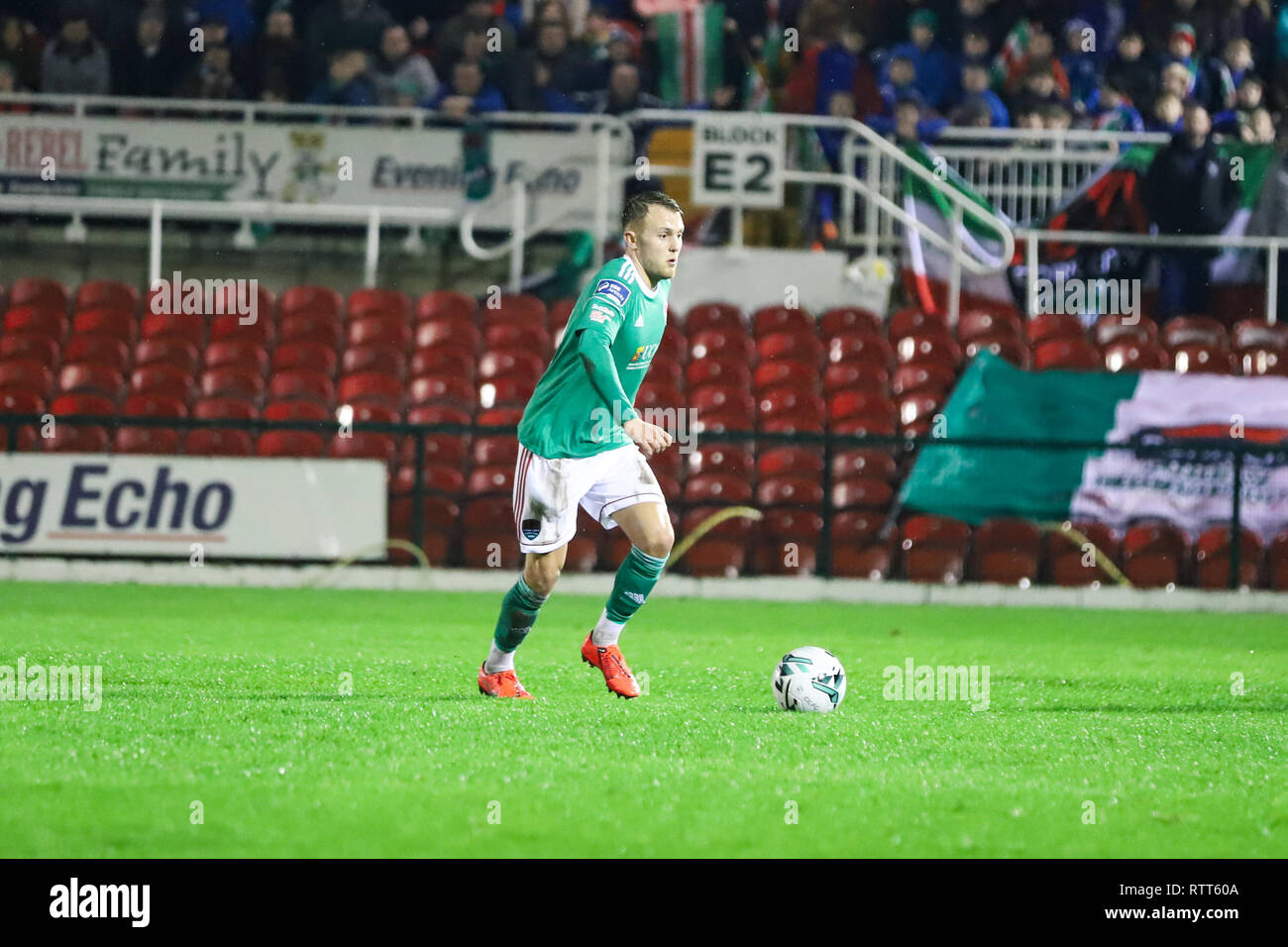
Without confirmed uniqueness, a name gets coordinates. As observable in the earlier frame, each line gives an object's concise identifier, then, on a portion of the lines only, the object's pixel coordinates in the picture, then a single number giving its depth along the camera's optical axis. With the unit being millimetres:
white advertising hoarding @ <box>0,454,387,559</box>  14938
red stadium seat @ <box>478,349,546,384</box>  17031
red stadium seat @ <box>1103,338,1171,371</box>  17266
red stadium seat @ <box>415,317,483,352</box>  17500
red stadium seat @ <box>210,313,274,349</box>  17391
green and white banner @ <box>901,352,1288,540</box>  15422
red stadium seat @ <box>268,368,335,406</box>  16797
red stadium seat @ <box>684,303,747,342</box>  17656
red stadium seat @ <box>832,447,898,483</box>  15852
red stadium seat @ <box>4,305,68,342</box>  17406
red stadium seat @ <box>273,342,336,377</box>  17094
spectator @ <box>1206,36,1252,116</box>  19469
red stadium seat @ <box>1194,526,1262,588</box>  15617
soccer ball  8328
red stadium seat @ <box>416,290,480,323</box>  17828
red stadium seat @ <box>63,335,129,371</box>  17125
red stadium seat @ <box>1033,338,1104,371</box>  17422
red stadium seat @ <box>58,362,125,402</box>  16734
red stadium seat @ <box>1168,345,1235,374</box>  17375
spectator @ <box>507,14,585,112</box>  19266
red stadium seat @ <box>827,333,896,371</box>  17406
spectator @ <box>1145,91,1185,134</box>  18375
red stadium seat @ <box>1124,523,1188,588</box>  15719
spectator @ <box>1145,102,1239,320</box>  18125
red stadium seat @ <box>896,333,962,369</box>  17266
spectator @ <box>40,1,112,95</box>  19078
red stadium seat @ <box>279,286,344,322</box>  17734
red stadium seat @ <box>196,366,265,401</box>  16766
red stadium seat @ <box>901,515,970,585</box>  15727
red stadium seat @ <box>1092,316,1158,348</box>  17875
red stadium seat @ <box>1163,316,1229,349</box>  17859
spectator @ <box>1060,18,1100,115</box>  19688
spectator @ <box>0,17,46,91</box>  19469
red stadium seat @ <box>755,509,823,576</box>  15562
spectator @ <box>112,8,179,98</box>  19234
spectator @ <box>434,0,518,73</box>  19344
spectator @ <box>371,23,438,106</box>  19266
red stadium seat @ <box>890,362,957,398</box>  17047
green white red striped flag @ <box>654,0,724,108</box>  19750
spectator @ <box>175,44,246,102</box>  19078
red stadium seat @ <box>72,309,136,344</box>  17484
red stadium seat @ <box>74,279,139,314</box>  17766
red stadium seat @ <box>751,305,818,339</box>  17672
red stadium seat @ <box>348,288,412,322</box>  17812
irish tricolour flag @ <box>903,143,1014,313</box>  18609
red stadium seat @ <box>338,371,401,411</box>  16859
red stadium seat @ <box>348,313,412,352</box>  17453
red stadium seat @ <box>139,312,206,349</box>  17438
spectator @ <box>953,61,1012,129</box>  19094
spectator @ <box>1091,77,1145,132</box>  19266
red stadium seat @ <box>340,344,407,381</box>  17172
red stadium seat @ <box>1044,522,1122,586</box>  15656
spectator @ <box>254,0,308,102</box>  19188
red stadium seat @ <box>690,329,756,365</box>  17406
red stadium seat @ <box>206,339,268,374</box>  17094
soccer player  8406
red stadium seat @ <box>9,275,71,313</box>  17734
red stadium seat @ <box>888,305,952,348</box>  17578
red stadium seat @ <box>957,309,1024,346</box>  17766
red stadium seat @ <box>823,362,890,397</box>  17172
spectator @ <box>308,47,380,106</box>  19109
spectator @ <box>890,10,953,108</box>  19688
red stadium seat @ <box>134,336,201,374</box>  17109
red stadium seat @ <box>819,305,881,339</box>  17734
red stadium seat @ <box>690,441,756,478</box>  15844
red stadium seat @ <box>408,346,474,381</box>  17203
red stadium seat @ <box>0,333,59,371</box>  17062
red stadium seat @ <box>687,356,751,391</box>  17062
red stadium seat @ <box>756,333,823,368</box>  17438
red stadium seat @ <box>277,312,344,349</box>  17484
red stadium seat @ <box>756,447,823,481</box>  15852
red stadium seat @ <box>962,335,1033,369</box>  17422
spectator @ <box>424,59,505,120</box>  19172
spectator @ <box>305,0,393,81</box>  19344
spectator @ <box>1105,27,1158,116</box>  19734
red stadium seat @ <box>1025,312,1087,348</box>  17891
